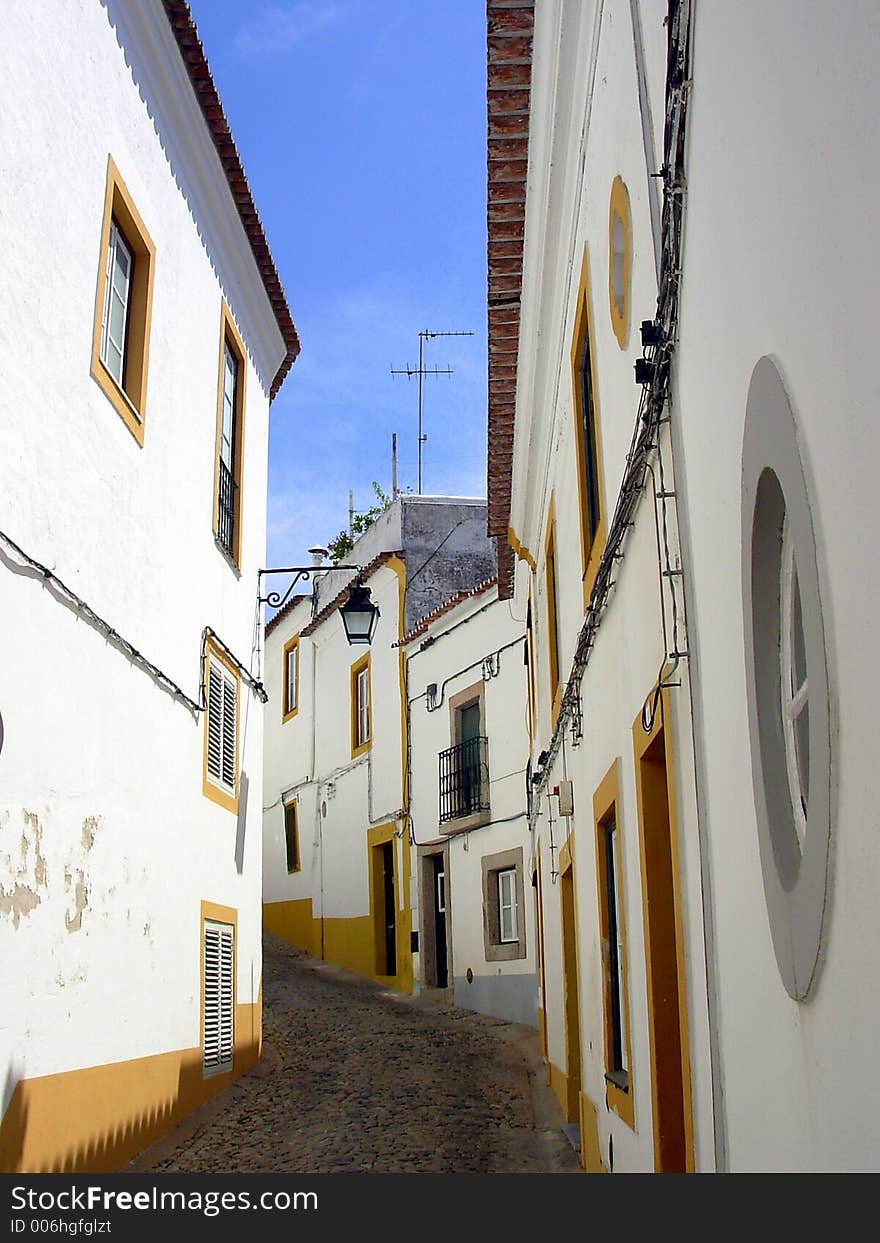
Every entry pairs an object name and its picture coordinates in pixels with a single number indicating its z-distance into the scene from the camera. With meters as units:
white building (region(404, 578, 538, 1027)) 15.93
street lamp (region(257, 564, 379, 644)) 11.60
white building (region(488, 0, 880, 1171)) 2.14
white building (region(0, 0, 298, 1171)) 5.88
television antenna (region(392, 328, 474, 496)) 25.56
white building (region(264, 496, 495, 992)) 20.23
